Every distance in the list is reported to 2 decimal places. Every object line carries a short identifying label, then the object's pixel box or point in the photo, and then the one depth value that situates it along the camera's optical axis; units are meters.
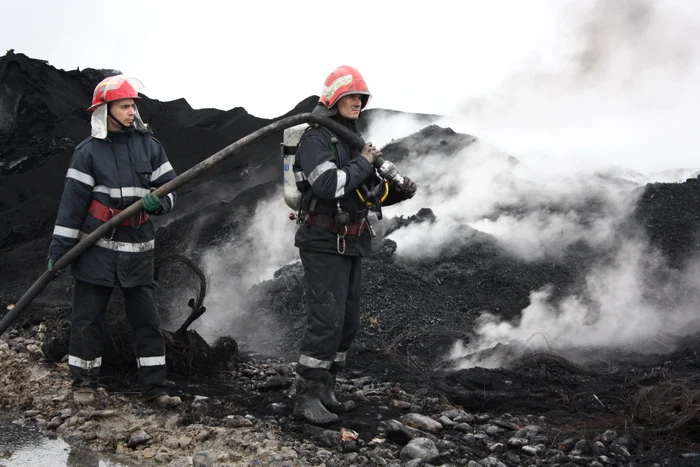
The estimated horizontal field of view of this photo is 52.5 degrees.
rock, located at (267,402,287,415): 4.91
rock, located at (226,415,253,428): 4.64
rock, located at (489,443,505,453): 4.43
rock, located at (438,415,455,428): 4.82
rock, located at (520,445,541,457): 4.36
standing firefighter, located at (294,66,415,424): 4.65
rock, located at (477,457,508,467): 4.15
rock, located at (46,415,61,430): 4.74
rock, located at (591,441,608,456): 4.33
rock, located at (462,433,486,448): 4.50
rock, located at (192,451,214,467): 4.07
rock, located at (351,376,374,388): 5.87
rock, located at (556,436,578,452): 4.45
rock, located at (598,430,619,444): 4.45
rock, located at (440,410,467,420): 4.99
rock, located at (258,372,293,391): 5.56
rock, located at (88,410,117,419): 4.82
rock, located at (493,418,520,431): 4.80
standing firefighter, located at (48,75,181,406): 5.10
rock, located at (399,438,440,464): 4.18
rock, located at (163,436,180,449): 4.38
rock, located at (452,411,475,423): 4.93
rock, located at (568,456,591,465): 4.23
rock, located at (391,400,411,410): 5.15
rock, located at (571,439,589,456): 4.38
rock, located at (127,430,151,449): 4.44
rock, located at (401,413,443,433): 4.69
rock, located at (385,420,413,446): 4.44
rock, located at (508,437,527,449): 4.48
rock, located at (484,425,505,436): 4.71
